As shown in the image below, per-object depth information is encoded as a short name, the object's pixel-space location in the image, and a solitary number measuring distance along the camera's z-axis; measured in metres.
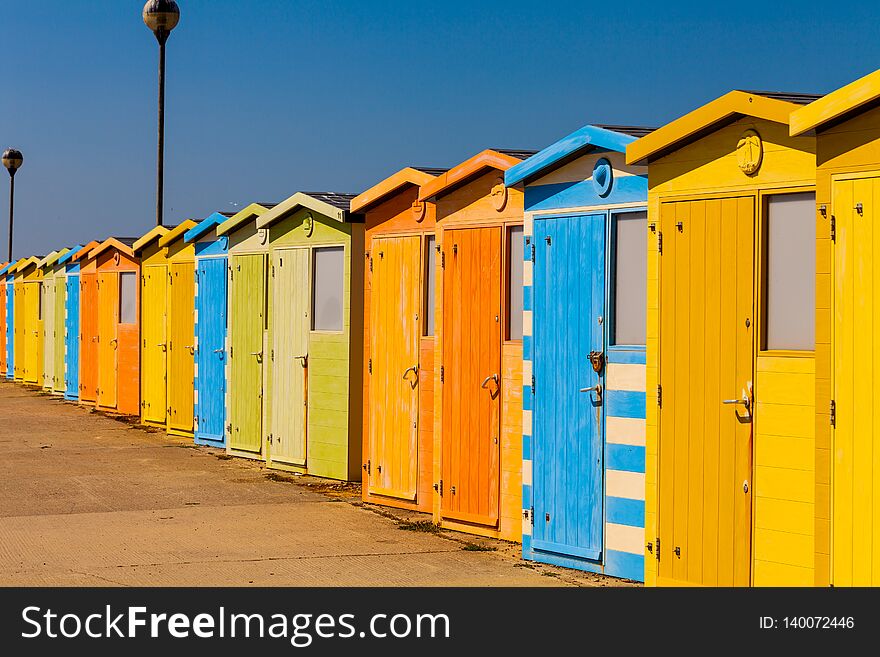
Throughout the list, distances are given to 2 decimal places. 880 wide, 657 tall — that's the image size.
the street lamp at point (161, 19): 22.66
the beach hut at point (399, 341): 11.34
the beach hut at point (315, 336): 13.33
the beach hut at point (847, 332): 6.39
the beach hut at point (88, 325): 23.16
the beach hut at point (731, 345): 7.16
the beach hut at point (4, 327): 33.34
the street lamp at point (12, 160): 39.12
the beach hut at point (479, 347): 10.01
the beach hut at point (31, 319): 28.72
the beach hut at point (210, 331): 16.72
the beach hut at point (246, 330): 15.45
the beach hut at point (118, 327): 21.00
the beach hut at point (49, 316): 26.86
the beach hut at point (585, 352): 8.55
